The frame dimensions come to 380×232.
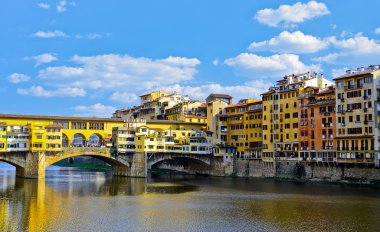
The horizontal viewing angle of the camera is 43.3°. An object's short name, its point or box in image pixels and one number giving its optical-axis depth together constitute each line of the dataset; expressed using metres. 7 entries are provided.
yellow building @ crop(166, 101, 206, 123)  116.25
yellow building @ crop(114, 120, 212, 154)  95.69
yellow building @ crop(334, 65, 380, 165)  71.88
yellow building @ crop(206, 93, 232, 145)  105.38
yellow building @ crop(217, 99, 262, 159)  96.88
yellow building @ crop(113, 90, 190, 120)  132.75
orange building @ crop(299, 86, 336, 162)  80.06
